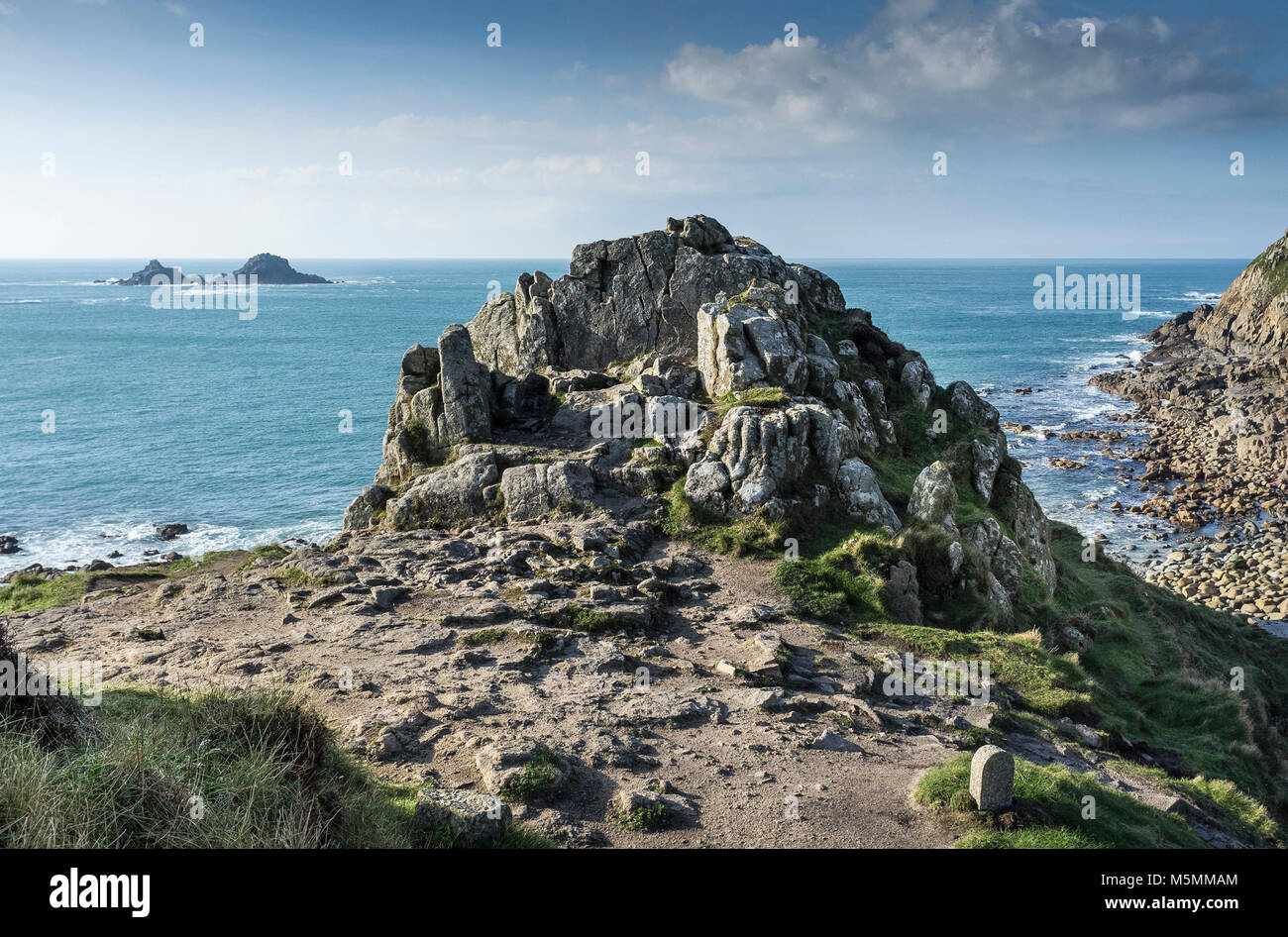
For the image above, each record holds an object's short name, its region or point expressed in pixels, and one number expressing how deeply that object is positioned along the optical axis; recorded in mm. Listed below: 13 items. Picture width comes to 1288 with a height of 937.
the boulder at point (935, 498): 25594
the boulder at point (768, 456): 25016
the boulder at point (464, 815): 10992
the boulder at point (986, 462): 31203
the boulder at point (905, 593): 22422
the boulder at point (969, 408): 34406
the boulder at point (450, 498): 27062
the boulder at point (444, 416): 30203
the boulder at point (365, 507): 28328
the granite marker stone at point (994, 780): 12508
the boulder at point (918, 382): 34562
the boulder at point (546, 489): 26188
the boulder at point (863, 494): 25281
